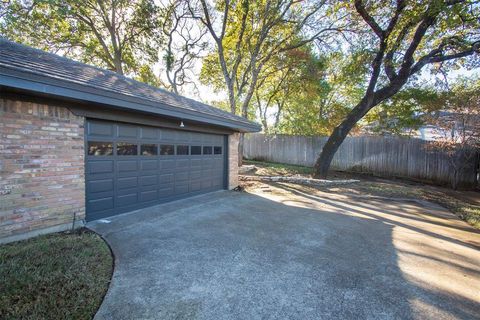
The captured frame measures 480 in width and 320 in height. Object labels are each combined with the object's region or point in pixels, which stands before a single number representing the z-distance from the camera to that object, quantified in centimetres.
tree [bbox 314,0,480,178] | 681
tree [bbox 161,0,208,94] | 1296
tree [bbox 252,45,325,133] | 1393
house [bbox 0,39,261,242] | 345
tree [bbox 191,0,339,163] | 1167
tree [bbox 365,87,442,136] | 1063
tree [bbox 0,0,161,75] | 1036
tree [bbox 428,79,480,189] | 823
